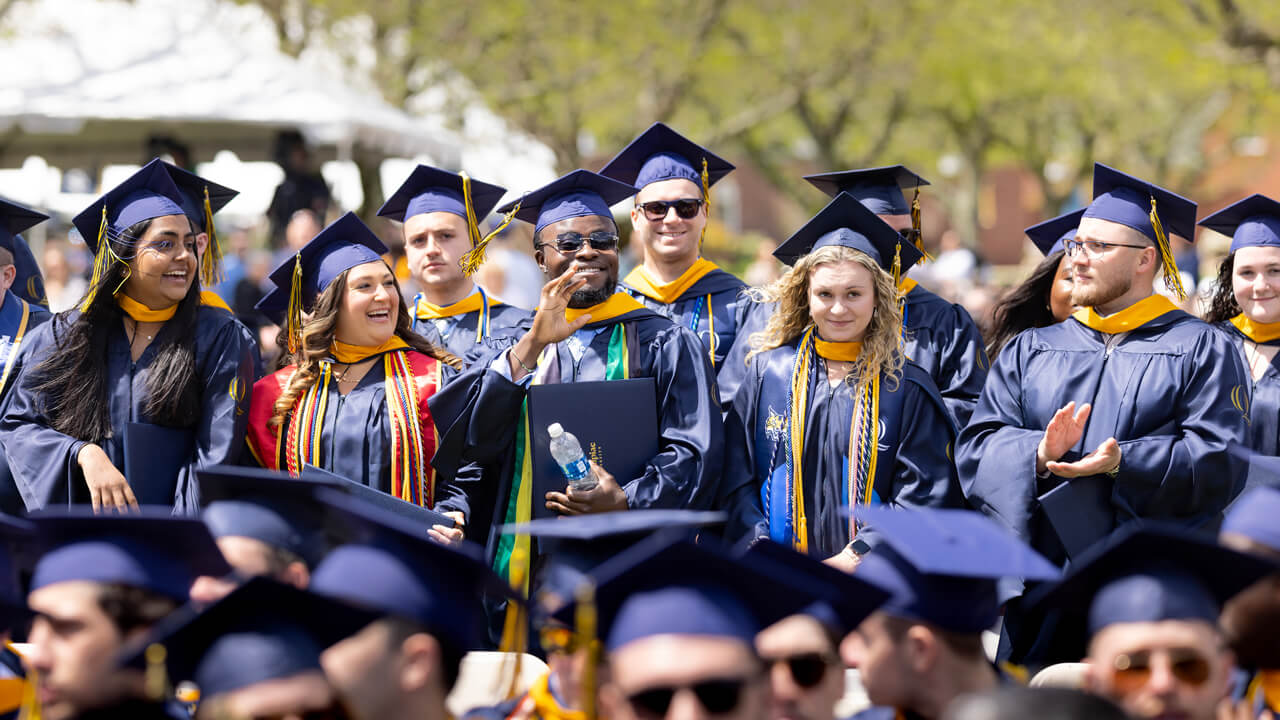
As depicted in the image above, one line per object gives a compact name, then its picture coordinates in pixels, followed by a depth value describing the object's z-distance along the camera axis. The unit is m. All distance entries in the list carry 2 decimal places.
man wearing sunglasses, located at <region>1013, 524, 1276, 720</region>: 5.52
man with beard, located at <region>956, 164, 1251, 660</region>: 9.13
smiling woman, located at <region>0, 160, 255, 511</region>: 9.59
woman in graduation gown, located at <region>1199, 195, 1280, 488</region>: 10.60
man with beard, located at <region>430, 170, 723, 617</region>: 9.39
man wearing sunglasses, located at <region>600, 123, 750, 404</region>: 11.73
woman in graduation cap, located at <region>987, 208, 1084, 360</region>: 11.62
